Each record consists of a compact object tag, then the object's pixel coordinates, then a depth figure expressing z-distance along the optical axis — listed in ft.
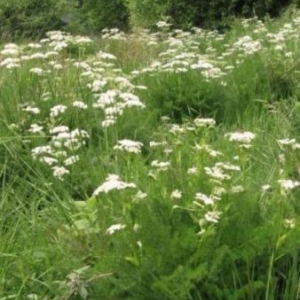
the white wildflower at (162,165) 9.46
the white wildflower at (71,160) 11.12
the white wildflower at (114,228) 8.01
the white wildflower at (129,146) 9.82
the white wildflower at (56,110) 12.94
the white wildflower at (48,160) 11.19
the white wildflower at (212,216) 7.81
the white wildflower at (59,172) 10.71
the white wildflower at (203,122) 11.59
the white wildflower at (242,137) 9.38
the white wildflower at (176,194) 8.48
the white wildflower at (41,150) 11.41
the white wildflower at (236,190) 8.58
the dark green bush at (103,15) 57.77
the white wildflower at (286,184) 8.58
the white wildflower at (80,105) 13.43
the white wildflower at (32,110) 13.31
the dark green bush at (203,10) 39.27
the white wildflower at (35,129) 12.55
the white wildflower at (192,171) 9.09
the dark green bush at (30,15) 49.55
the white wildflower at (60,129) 11.78
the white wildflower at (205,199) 7.94
